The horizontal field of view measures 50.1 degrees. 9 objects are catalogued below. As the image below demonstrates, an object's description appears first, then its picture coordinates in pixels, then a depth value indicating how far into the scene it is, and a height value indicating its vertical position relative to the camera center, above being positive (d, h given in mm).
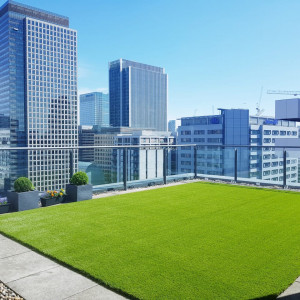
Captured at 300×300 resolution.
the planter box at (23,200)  5855 -1120
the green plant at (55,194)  6402 -1093
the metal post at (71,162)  7227 -526
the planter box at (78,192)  6695 -1122
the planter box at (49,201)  6262 -1221
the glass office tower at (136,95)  181125 +25342
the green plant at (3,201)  5816 -1119
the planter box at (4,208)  5746 -1238
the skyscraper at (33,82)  123750 +22924
